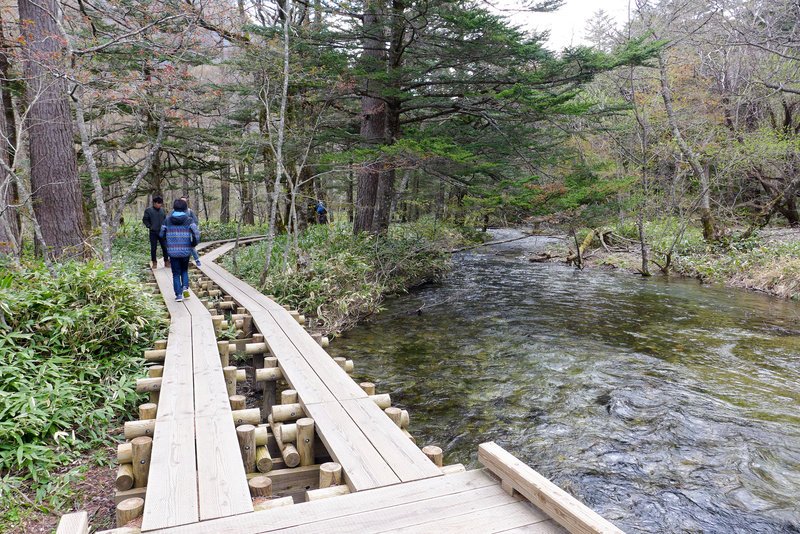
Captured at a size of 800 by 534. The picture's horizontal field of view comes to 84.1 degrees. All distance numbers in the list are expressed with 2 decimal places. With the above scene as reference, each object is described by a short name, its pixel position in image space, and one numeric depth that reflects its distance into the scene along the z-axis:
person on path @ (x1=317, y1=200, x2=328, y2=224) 20.59
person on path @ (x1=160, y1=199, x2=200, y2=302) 7.75
